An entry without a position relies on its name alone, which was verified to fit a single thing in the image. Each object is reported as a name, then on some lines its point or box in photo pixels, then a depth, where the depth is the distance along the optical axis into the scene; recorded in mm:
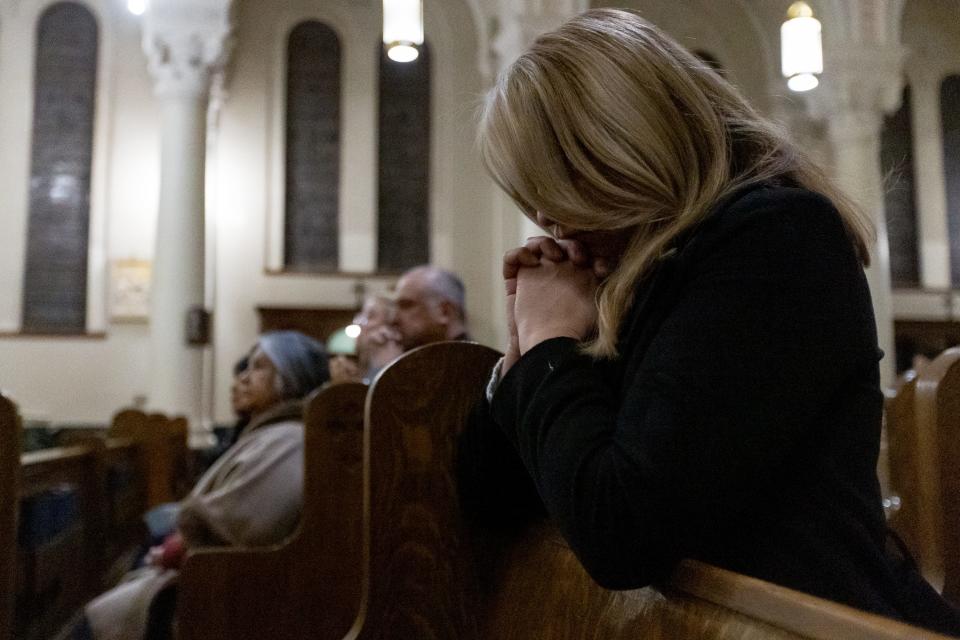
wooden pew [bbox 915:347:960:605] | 1605
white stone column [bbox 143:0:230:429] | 8156
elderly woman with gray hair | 2656
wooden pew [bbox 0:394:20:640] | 2297
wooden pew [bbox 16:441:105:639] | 3350
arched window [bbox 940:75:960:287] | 11352
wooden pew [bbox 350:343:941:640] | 1350
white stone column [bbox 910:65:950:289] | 11234
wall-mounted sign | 9500
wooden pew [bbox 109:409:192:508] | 6012
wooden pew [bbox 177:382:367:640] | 2543
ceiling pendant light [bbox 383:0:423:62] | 4523
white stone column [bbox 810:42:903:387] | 8797
